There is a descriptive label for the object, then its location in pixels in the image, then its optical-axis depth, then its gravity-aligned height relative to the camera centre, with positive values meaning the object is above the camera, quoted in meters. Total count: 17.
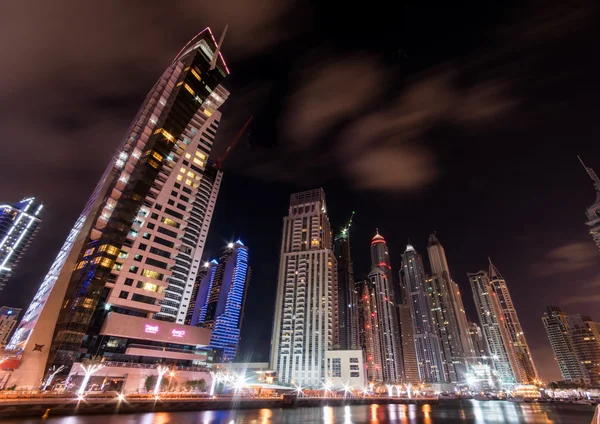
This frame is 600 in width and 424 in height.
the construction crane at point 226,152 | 162.46 +117.31
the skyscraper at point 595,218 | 109.12 +61.22
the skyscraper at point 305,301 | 116.44 +32.62
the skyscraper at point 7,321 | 162.93 +24.04
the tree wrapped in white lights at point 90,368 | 54.86 +1.05
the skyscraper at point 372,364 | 177.00 +14.81
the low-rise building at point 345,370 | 108.56 +6.48
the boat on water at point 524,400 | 141.62 +0.31
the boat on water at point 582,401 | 123.88 +0.89
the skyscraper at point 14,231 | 161.50 +68.76
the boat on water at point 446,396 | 169.25 +0.02
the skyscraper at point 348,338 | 192.31 +29.71
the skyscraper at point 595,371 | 194.36 +19.39
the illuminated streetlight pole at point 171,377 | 68.17 +0.41
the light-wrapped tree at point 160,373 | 60.19 +1.01
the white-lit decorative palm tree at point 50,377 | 52.28 -0.84
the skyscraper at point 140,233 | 61.28 +33.64
